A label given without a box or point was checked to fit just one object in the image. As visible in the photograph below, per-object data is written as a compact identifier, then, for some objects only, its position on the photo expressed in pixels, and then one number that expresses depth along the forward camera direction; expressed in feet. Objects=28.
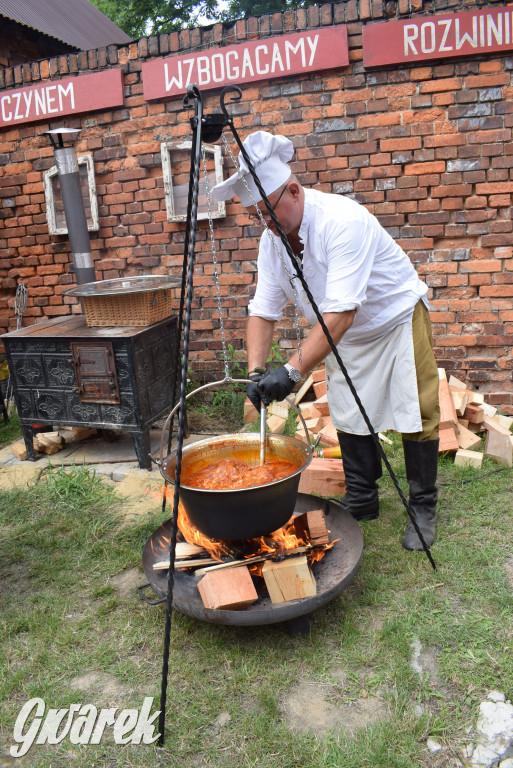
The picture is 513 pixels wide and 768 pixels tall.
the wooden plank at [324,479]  13.15
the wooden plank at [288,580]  8.52
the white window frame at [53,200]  19.57
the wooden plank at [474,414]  15.97
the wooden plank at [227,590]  8.34
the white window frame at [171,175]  18.29
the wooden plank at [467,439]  15.11
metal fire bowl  8.29
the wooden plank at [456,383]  17.19
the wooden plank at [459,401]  15.67
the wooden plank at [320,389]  18.21
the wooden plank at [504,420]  16.48
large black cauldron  8.32
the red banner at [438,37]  15.43
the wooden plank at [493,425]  14.95
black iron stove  15.34
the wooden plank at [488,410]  16.65
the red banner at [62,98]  18.67
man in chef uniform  9.09
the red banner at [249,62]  16.65
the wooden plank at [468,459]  14.17
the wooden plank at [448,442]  14.56
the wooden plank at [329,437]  15.53
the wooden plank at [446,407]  14.82
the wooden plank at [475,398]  16.59
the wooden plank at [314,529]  9.74
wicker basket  15.78
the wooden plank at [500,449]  14.44
